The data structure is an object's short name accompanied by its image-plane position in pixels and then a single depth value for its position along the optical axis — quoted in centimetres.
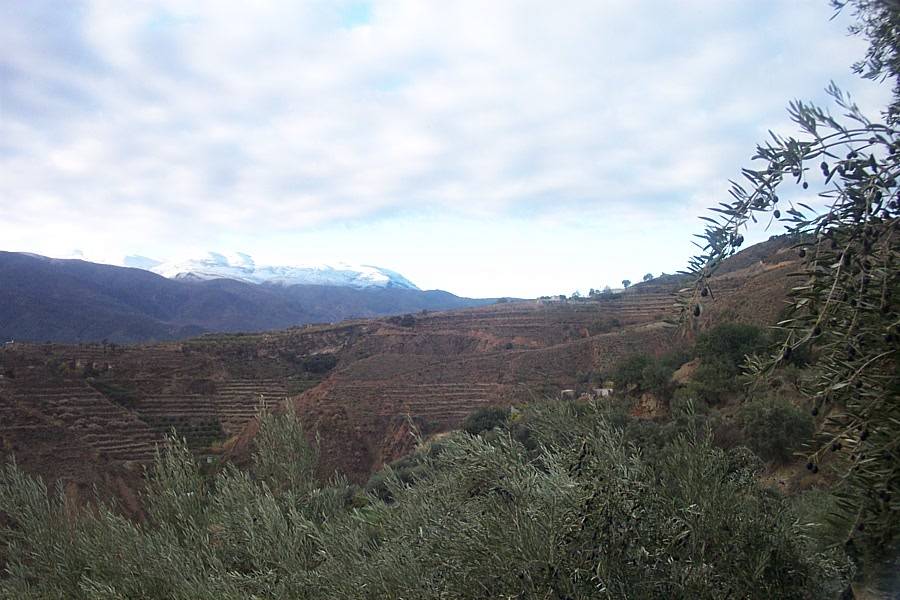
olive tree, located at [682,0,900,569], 191
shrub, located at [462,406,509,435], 2013
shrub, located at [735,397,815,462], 1185
